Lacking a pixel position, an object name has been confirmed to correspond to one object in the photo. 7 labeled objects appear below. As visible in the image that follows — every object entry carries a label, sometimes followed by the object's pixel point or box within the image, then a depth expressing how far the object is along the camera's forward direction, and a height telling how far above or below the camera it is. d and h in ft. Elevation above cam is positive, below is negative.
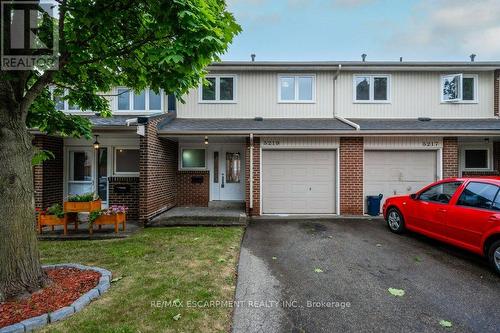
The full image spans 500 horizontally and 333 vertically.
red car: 15.11 -3.27
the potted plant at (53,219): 22.15 -4.64
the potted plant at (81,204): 22.00 -3.25
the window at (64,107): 33.19 +8.29
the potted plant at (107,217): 21.91 -4.47
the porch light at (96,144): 26.56 +2.60
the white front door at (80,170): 29.53 -0.26
